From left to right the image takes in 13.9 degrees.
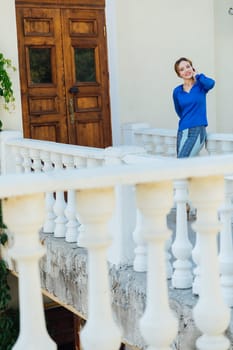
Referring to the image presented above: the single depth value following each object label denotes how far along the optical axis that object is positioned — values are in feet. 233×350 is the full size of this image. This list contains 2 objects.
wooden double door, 34.45
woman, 27.16
